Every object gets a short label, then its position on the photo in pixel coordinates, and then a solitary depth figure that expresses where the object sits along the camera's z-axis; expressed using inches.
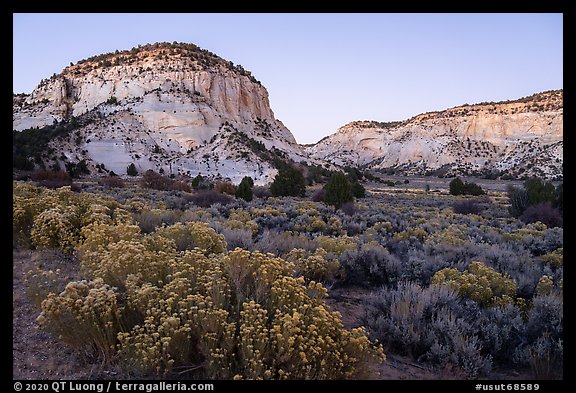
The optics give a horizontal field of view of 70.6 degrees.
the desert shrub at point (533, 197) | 716.7
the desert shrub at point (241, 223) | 389.7
